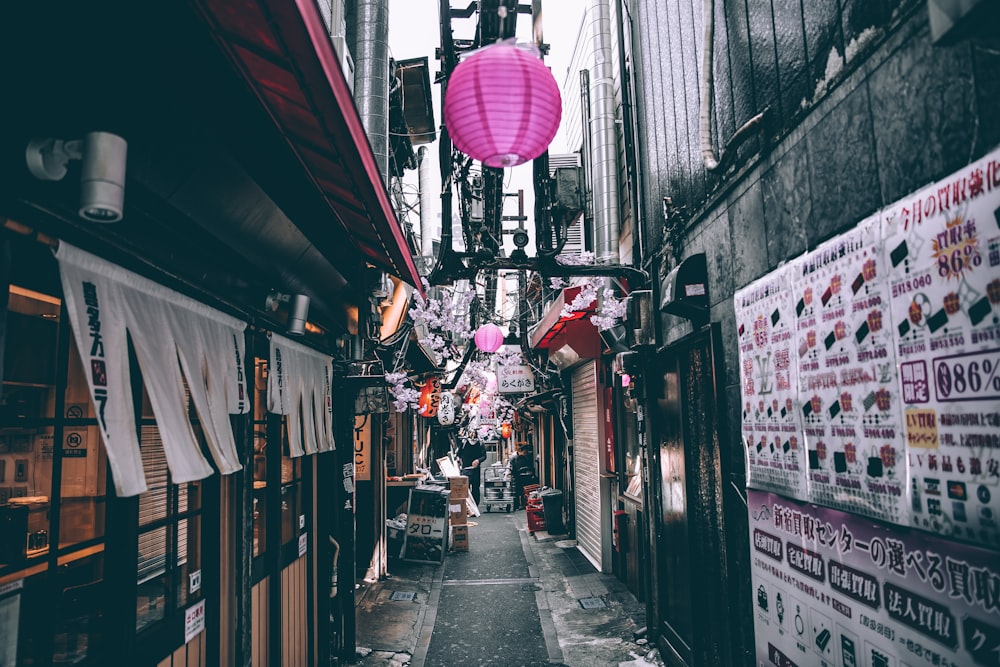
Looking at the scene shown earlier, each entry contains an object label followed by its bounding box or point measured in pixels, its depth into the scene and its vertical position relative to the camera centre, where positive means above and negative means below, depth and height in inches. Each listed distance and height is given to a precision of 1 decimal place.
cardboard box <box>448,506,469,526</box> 741.9 -129.7
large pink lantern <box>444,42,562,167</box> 220.1 +108.4
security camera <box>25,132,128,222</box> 122.7 +51.3
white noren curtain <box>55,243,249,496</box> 137.2 +15.7
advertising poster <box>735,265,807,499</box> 204.5 +2.5
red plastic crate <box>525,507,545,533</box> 853.8 -163.1
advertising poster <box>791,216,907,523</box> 152.6 +3.4
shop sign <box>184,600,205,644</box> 205.8 -70.5
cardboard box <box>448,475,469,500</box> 742.6 -99.1
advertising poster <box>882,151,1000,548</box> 117.3 +9.2
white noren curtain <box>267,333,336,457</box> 276.7 +8.6
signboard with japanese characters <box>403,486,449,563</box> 669.3 -130.7
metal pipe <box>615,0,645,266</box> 445.4 +190.7
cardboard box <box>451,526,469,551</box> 741.9 -160.0
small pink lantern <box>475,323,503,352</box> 649.6 +69.6
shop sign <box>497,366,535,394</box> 848.9 +31.5
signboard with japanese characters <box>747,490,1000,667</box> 125.9 -52.2
